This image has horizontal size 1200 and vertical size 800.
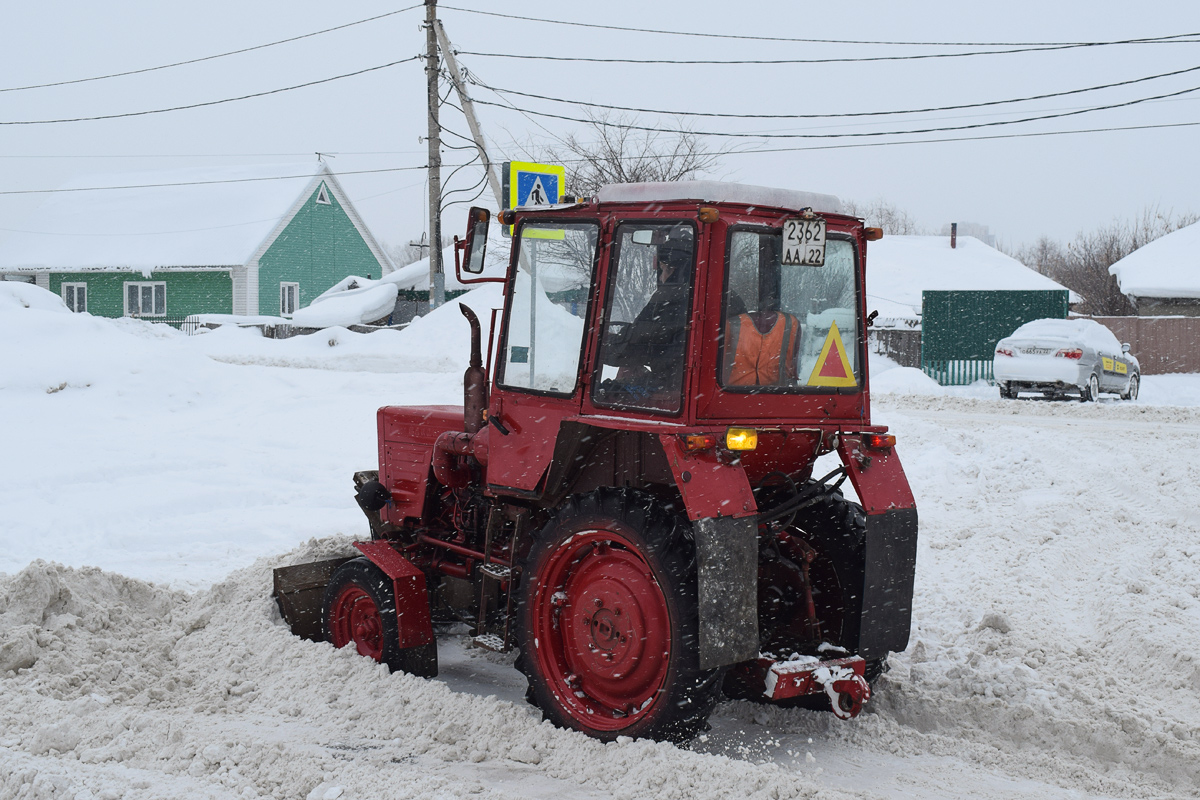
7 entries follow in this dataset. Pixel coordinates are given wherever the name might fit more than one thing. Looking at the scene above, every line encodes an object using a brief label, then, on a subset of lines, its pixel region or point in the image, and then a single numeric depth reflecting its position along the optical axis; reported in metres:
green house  34.66
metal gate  24.47
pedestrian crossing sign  10.42
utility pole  21.25
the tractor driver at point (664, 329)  4.29
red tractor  4.14
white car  17.55
